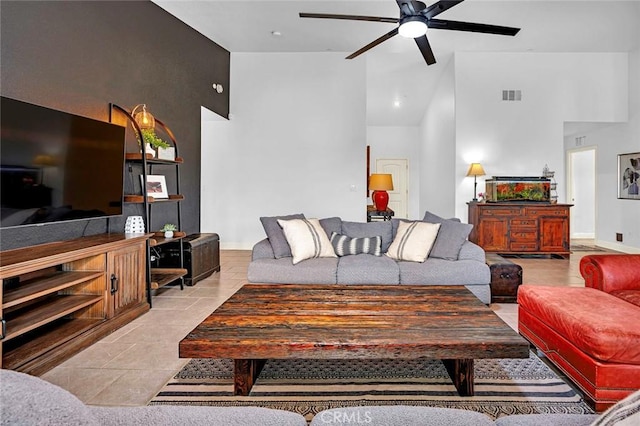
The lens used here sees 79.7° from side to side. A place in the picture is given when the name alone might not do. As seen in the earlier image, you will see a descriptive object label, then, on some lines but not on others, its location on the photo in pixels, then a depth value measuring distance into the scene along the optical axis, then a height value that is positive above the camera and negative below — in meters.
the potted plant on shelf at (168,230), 4.16 -0.24
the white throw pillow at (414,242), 3.52 -0.30
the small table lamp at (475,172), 6.31 +0.63
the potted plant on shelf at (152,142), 3.83 +0.68
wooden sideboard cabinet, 6.07 -0.25
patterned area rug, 1.90 -0.95
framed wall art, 6.37 +0.59
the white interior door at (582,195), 8.88 +0.36
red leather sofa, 1.78 -0.59
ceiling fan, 2.97 +1.56
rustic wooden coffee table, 1.67 -0.57
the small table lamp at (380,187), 6.52 +0.38
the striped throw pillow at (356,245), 3.73 -0.35
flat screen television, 2.32 +0.30
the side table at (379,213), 6.56 -0.06
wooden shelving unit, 3.54 +0.10
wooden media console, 2.14 -0.62
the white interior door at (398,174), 11.12 +1.03
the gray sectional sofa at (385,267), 3.28 -0.50
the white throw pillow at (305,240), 3.53 -0.29
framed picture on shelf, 4.16 +0.24
